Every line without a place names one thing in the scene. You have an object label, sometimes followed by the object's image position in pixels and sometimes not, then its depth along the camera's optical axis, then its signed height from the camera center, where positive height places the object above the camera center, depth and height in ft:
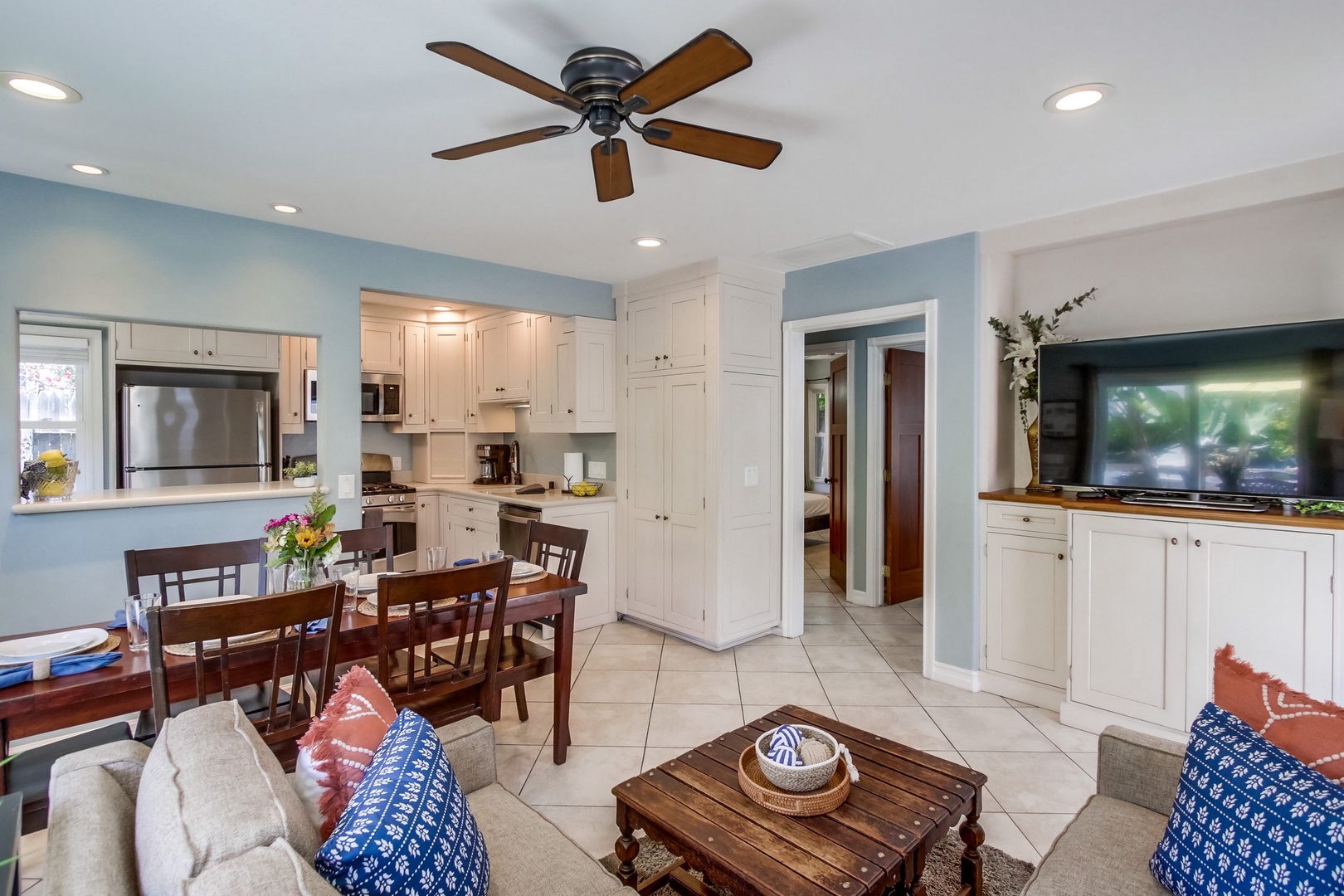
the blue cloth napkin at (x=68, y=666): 5.39 -1.96
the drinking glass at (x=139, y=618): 6.21 -1.72
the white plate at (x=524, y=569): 8.97 -1.80
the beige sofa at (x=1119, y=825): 4.32 -2.87
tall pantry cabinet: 13.25 -0.19
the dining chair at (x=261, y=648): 5.36 -1.96
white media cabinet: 8.00 -2.26
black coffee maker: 18.60 -0.69
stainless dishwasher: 14.42 -1.98
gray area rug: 6.43 -4.37
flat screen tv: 8.32 +0.40
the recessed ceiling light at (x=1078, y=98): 6.47 +3.47
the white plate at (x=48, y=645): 5.74 -1.91
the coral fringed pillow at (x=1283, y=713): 3.85 -1.72
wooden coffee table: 4.65 -3.02
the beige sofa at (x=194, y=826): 2.61 -1.74
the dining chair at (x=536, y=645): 8.46 -2.90
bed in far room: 26.35 -2.89
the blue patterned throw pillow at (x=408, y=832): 2.95 -1.91
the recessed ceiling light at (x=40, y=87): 6.28 +3.46
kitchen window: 14.98 +0.94
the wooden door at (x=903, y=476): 16.42 -0.92
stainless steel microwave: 18.29 +1.16
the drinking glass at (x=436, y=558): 8.14 -1.49
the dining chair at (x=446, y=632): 6.75 -2.17
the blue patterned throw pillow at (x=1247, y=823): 3.30 -2.08
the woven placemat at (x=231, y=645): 6.27 -2.00
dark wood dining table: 5.22 -2.14
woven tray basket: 5.24 -2.89
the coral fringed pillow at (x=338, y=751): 3.77 -1.87
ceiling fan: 4.72 +2.81
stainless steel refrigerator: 14.70 +0.07
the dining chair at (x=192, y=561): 7.80 -1.53
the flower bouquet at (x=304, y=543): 7.09 -1.12
